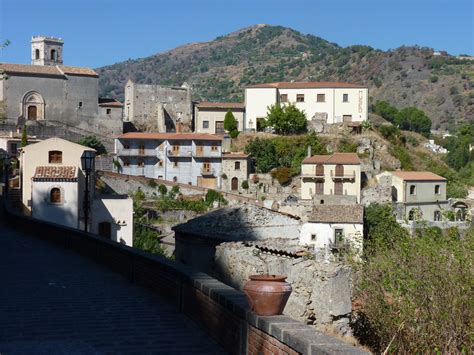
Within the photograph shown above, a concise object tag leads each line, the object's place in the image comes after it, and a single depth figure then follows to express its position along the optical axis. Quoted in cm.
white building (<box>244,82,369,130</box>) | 8481
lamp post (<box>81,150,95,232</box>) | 2273
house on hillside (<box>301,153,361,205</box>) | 7088
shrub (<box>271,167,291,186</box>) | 7569
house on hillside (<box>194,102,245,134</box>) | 8775
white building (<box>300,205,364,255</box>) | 5497
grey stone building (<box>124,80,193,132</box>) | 8838
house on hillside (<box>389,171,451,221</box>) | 7088
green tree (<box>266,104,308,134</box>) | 8206
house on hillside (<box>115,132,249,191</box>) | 7775
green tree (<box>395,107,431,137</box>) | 12306
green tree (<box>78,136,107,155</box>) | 7612
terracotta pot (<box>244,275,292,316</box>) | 762
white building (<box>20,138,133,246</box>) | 4284
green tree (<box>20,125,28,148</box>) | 6899
